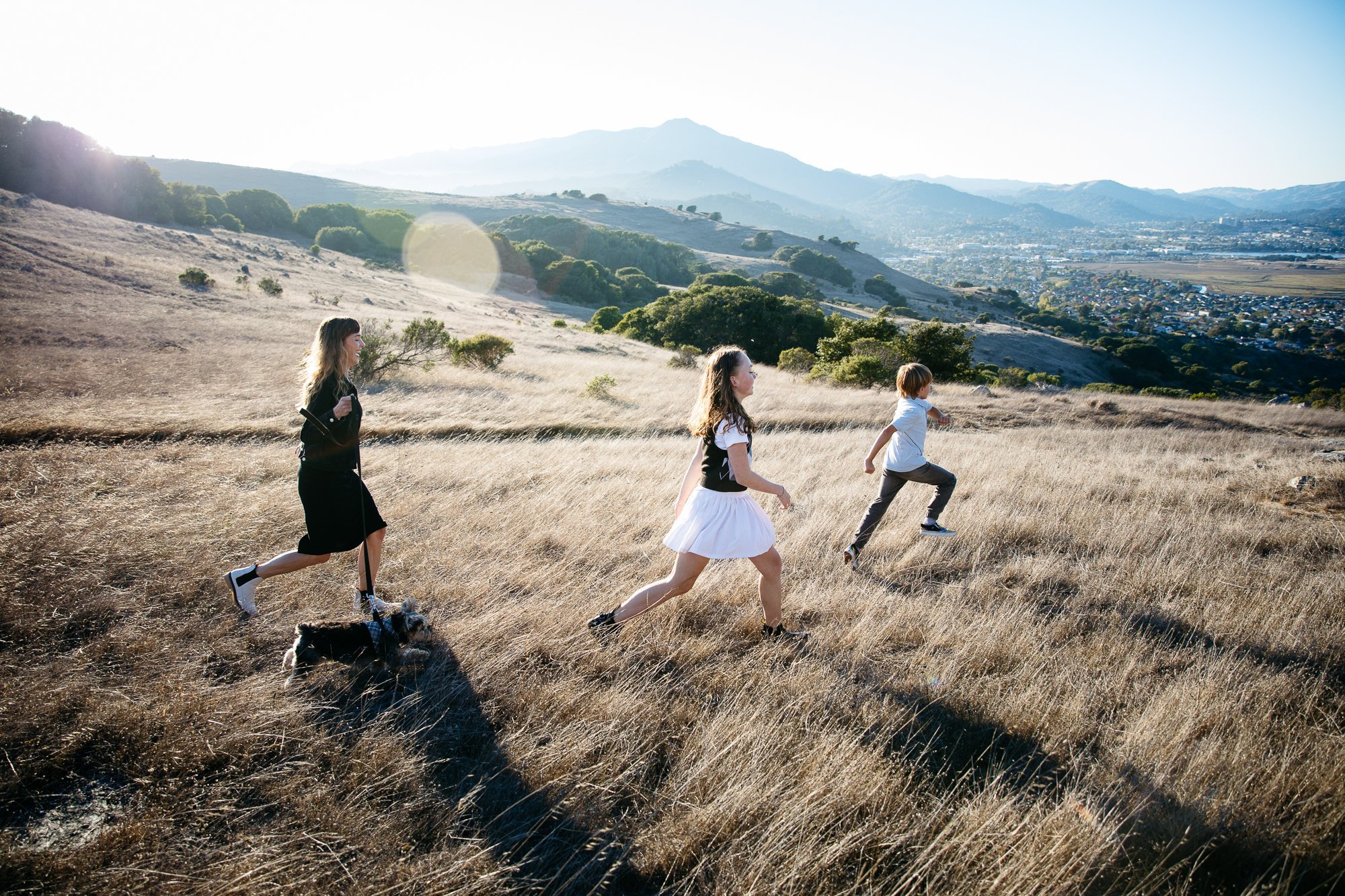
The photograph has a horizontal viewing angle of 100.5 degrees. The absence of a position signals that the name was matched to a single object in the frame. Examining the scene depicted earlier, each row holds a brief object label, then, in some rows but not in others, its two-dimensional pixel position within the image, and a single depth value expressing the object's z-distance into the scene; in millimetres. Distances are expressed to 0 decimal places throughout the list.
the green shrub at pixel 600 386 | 14867
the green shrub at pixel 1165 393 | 31794
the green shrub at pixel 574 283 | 55719
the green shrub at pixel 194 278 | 25219
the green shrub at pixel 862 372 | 20047
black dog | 3172
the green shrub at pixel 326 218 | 59906
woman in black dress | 3600
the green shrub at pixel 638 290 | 59531
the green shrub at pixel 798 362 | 25781
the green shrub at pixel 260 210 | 55844
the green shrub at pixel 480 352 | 18938
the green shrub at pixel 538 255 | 59625
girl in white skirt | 3441
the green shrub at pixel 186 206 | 43812
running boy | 5133
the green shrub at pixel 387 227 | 61188
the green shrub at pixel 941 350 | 22875
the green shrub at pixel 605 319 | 41219
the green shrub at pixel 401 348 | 15547
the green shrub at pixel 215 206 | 51781
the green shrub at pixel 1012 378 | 27375
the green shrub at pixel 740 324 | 34281
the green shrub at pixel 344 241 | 56875
